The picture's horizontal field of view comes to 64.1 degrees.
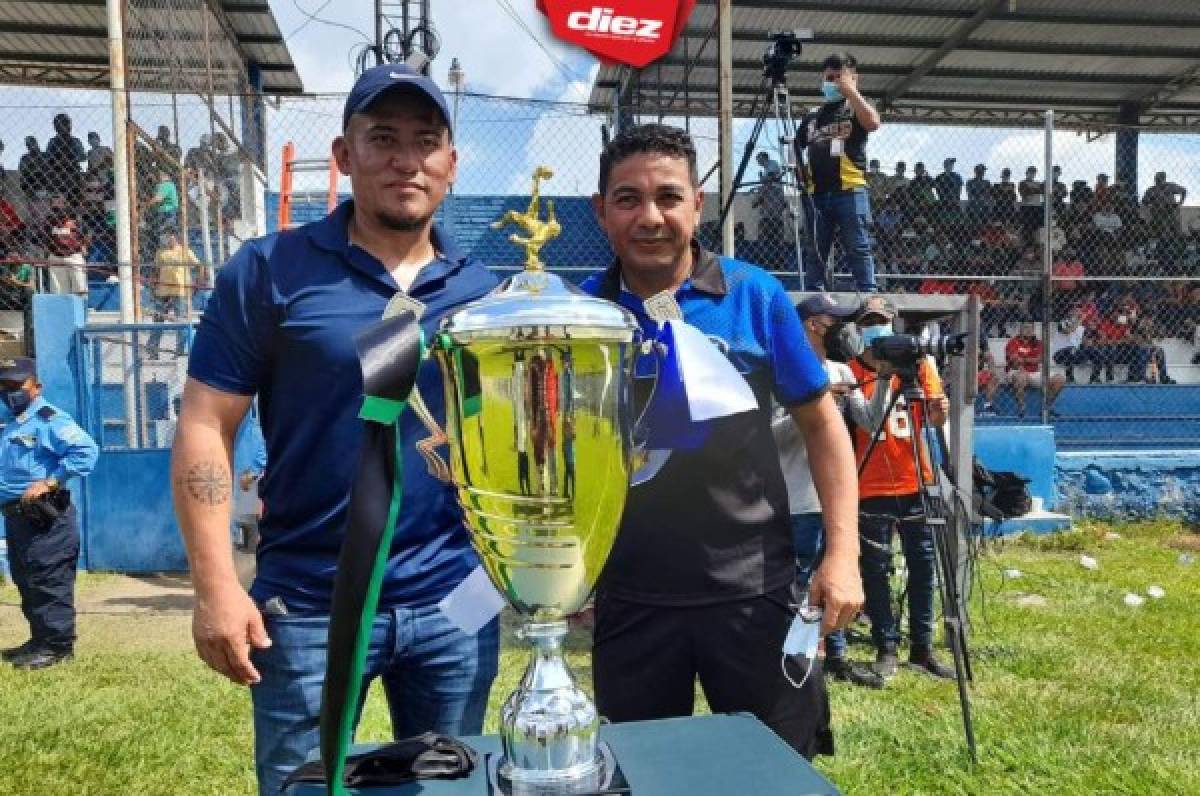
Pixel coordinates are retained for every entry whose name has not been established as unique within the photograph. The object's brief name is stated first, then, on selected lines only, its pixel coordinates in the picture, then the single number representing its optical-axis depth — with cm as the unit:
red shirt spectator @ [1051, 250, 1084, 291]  1124
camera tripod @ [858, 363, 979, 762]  331
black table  103
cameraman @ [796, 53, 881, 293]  644
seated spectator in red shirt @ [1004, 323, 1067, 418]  932
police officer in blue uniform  502
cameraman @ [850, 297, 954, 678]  445
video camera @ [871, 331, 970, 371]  340
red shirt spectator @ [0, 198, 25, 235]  1047
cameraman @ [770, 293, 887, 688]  386
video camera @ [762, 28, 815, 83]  623
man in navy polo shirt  158
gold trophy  101
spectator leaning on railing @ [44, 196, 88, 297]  952
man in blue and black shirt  177
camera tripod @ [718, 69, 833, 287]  655
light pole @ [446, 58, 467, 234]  869
